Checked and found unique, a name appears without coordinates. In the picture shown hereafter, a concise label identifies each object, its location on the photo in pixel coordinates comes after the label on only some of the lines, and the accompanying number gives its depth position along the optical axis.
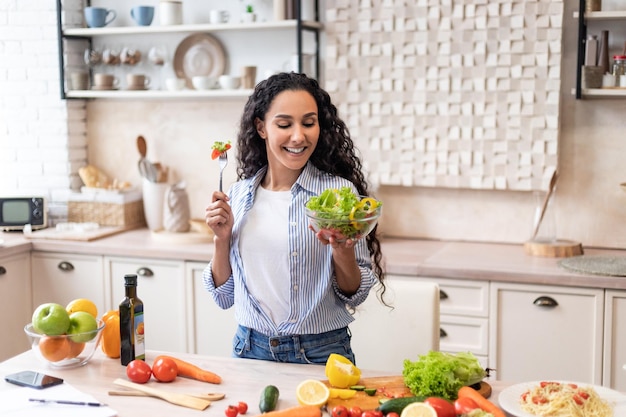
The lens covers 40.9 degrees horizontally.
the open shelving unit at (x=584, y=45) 3.49
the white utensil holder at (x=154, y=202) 4.39
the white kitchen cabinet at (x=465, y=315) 3.39
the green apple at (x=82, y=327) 2.15
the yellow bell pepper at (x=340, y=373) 1.98
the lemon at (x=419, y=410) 1.72
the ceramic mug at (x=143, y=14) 4.26
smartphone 2.04
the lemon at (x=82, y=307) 2.23
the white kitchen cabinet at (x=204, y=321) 3.80
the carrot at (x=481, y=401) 1.79
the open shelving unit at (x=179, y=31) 3.97
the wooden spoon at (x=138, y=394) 1.97
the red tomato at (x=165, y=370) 2.07
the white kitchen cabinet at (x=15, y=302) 3.96
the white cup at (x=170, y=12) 4.20
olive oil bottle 2.18
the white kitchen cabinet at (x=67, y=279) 4.02
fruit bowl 2.14
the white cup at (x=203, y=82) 4.16
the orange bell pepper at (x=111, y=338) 2.26
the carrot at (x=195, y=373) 2.08
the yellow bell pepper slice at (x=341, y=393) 1.92
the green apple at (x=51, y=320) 2.12
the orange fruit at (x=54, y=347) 2.14
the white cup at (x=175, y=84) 4.23
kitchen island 1.92
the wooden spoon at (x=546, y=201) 3.67
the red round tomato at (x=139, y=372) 2.07
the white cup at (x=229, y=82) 4.12
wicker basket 4.40
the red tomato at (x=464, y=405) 1.77
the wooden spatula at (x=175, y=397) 1.92
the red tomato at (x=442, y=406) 1.75
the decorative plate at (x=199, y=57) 4.33
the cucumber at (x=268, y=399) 1.87
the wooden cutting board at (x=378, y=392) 1.90
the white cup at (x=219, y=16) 4.12
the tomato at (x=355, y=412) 1.80
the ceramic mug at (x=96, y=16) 4.35
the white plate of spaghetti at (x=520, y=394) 1.81
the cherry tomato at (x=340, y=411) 1.79
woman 2.25
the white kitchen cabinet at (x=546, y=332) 3.25
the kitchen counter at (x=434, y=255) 3.28
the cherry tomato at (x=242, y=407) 1.87
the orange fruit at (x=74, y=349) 2.16
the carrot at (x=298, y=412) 1.81
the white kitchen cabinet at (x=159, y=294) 3.88
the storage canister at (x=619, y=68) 3.50
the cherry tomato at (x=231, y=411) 1.84
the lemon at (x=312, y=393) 1.88
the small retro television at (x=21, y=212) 4.31
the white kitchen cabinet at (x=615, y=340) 3.20
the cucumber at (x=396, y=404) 1.81
